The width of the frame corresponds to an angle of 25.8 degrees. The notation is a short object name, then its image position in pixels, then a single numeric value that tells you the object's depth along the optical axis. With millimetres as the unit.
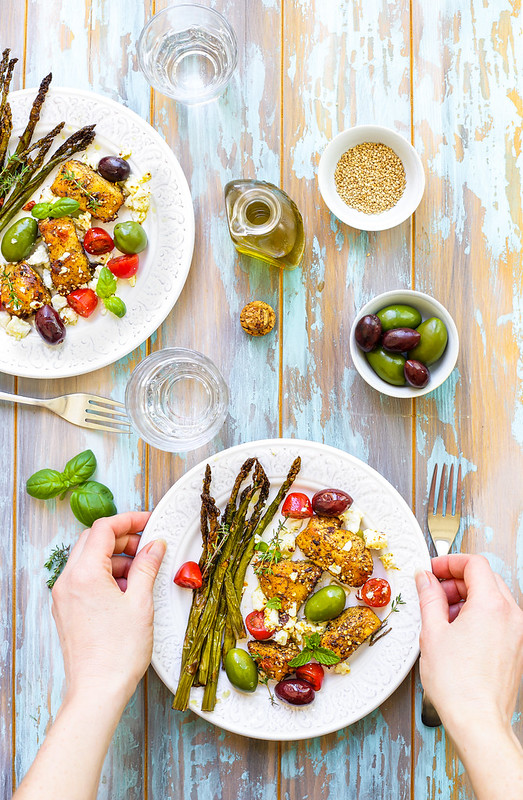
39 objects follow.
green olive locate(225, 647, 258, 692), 939
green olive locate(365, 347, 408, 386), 961
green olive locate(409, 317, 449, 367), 951
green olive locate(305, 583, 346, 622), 943
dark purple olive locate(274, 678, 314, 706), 937
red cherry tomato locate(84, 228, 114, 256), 983
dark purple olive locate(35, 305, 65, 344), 974
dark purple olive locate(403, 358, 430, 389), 946
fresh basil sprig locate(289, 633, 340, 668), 941
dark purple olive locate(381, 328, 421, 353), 946
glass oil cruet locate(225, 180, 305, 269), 956
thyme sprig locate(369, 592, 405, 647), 947
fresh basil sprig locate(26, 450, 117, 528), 983
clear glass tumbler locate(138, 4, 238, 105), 990
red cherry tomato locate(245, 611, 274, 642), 950
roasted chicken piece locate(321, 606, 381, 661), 943
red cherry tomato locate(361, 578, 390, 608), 947
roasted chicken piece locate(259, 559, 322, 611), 953
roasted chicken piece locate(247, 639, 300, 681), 949
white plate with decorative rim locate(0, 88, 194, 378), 985
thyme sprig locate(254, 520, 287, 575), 957
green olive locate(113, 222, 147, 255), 974
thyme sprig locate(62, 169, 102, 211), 977
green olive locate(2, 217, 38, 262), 981
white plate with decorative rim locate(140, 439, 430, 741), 950
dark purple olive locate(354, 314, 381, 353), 952
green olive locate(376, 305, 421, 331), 960
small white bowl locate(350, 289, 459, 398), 959
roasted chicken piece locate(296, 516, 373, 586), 948
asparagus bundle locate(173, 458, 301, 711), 954
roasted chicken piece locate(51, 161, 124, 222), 980
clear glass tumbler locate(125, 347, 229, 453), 965
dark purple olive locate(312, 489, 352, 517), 949
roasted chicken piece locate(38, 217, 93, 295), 981
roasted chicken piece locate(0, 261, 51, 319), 982
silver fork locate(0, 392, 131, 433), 1002
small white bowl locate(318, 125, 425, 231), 977
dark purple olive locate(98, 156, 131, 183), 978
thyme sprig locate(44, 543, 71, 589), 1004
